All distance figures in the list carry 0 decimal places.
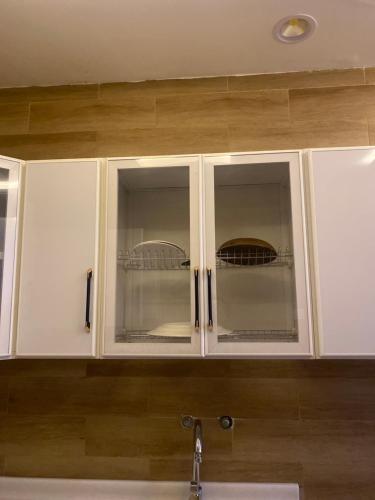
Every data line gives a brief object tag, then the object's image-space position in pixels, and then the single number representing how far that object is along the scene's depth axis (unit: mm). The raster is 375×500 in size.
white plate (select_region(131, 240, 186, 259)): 1549
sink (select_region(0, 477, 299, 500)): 1610
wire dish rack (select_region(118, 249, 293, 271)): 1503
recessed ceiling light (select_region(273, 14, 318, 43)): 1552
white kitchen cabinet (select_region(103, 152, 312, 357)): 1448
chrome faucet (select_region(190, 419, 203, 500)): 1531
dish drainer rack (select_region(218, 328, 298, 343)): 1433
